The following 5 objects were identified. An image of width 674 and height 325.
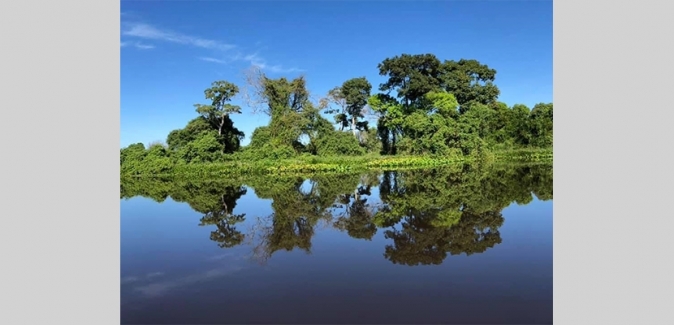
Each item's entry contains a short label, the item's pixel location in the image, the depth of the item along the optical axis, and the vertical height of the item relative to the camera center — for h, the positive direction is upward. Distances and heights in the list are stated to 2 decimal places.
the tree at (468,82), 33.22 +6.20
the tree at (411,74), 31.20 +6.41
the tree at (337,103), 33.44 +4.64
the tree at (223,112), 28.22 +3.36
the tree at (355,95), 33.78 +5.31
